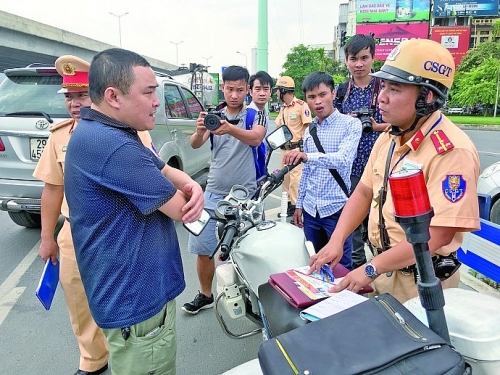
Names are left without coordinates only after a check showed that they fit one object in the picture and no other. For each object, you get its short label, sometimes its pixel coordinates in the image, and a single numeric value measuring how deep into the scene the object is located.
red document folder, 1.46
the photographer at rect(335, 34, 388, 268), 3.38
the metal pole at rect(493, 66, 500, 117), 35.38
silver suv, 4.08
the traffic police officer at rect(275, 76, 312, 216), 5.74
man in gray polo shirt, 2.89
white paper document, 1.31
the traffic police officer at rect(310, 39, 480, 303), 1.40
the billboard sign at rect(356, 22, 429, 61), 57.22
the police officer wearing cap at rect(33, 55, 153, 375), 2.20
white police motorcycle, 1.84
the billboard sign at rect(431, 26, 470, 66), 56.48
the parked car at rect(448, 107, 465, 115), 45.08
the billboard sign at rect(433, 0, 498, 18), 59.38
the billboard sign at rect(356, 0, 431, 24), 57.28
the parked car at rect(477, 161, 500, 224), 4.09
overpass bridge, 20.31
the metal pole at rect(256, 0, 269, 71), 17.70
